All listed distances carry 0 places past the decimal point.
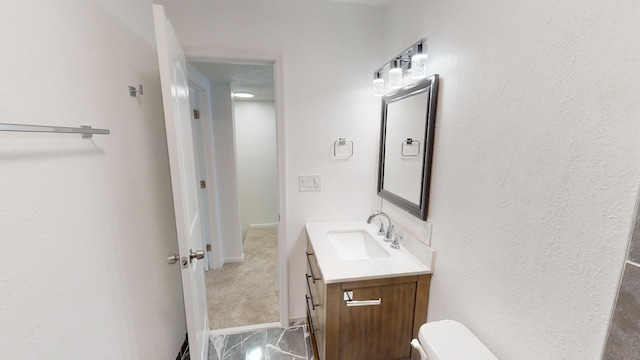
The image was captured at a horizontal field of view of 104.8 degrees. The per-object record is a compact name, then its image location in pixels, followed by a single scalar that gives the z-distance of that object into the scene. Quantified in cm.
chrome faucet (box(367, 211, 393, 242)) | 159
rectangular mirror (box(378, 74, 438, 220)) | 126
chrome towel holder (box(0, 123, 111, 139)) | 50
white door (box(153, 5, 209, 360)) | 100
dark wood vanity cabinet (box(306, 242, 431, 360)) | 119
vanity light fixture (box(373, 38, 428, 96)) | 124
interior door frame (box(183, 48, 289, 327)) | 159
